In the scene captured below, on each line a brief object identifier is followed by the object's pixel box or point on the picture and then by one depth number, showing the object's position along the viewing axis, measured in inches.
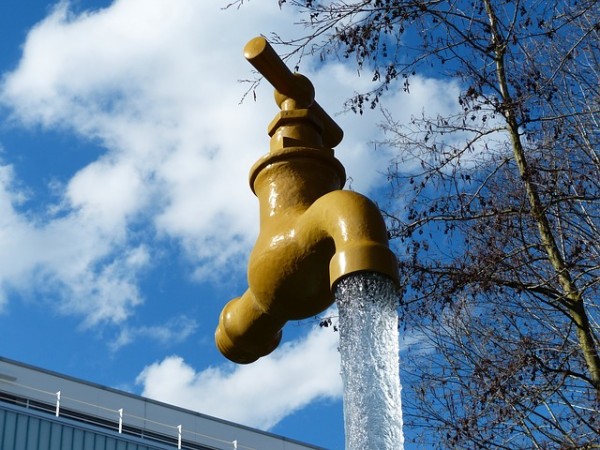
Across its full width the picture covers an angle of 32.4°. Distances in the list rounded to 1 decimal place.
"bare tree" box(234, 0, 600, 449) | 233.9
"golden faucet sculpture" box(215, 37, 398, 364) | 80.0
